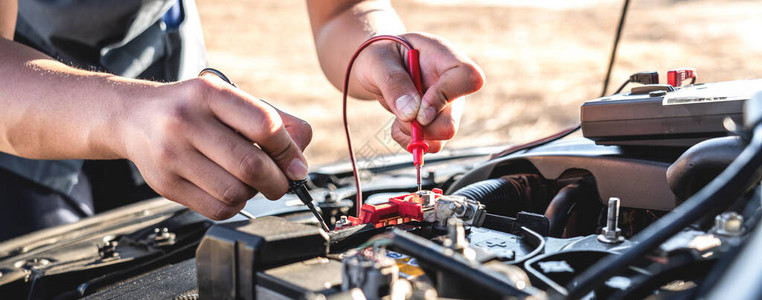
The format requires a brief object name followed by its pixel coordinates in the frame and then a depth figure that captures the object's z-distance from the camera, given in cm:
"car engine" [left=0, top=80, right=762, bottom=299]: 56
